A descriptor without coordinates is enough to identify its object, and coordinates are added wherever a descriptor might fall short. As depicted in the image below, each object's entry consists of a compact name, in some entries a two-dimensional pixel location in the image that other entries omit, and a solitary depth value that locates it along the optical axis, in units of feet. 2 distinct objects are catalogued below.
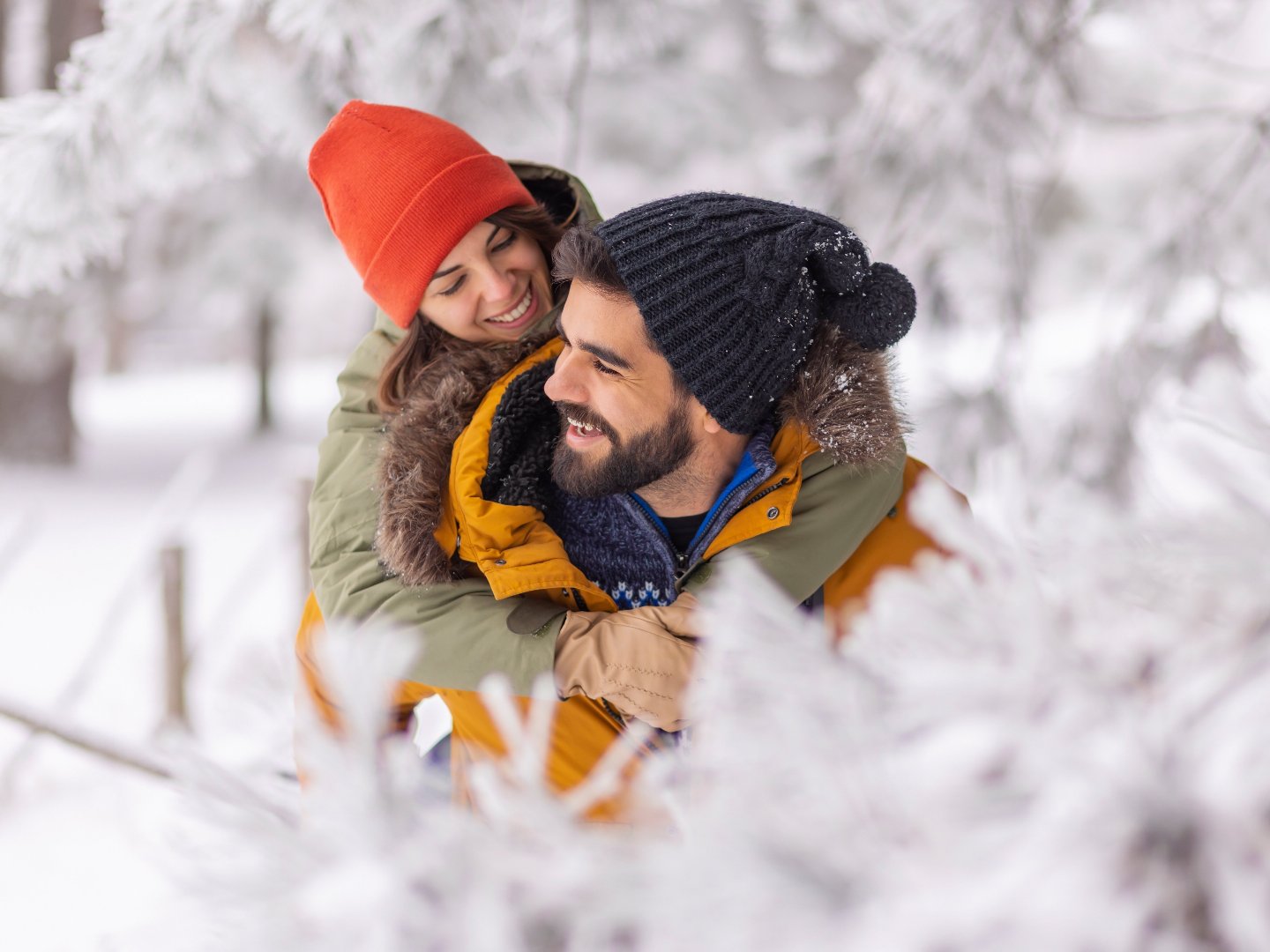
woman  4.66
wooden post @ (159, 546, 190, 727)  14.74
